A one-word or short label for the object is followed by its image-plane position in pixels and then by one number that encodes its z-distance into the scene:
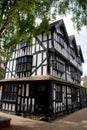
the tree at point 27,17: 4.74
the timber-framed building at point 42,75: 7.65
